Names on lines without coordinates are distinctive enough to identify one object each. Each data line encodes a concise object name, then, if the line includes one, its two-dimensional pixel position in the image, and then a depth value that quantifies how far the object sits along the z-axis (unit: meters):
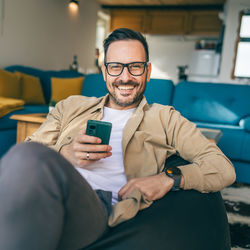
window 5.03
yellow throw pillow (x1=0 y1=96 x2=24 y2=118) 2.42
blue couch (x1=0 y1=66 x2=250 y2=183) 2.81
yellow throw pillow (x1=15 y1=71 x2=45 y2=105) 3.32
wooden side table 1.79
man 0.52
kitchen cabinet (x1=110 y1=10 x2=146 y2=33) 6.51
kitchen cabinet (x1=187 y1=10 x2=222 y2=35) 6.02
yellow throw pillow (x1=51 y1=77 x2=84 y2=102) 3.47
